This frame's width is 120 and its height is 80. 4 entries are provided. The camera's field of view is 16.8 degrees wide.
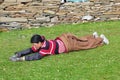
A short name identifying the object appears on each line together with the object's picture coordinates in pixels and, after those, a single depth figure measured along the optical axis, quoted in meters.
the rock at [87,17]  15.70
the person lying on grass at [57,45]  9.68
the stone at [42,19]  15.66
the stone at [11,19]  15.62
